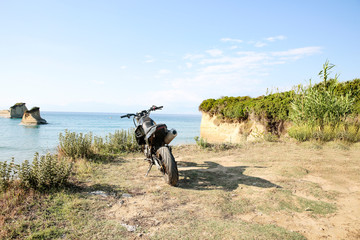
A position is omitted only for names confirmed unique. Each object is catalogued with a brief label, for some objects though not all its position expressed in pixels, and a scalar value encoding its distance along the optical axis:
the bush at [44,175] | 3.98
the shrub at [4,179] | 3.80
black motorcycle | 4.49
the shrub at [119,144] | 8.33
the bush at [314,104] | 9.20
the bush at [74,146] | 6.93
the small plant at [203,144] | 8.76
